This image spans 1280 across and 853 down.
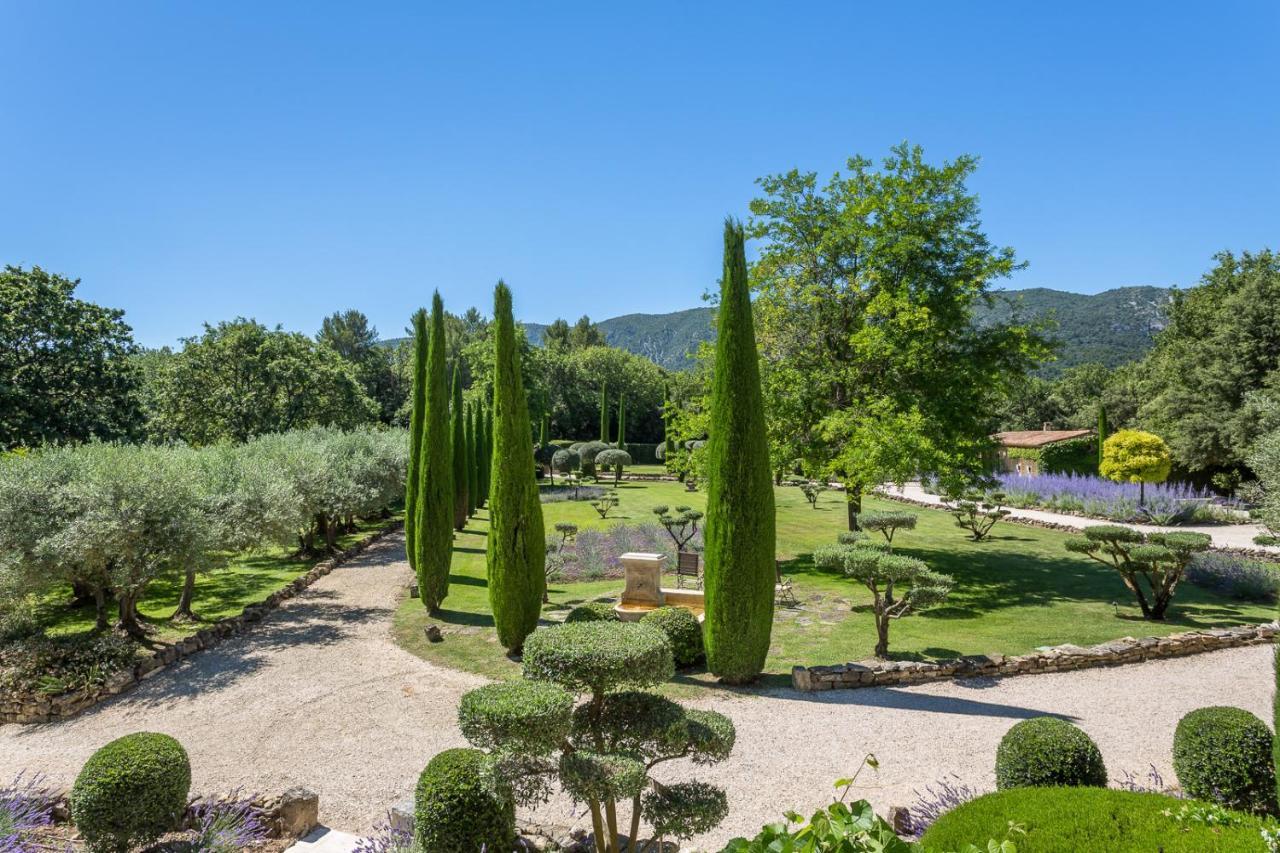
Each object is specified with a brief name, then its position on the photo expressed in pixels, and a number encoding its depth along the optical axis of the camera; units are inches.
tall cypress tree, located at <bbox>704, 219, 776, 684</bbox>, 363.6
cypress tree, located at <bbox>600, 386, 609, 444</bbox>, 2194.9
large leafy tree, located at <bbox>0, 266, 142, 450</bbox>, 766.5
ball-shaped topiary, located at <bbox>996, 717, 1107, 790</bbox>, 214.4
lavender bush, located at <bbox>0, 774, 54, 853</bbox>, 197.5
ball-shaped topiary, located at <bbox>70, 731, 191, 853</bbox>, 208.1
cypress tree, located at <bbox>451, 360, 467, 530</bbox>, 1040.8
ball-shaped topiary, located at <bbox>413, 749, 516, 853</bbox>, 190.9
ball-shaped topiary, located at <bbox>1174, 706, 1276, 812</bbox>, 218.8
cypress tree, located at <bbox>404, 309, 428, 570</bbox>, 652.1
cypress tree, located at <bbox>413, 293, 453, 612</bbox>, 546.9
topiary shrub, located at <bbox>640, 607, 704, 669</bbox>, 390.6
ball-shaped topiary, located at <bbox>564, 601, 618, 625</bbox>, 399.2
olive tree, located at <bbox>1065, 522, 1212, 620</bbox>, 457.1
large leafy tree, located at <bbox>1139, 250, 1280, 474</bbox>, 1119.0
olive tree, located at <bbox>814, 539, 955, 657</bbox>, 371.2
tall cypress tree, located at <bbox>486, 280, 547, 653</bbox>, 429.1
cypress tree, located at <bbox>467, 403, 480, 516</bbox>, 1221.6
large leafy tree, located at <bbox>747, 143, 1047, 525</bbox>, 648.4
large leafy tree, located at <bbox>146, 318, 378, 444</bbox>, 1123.9
